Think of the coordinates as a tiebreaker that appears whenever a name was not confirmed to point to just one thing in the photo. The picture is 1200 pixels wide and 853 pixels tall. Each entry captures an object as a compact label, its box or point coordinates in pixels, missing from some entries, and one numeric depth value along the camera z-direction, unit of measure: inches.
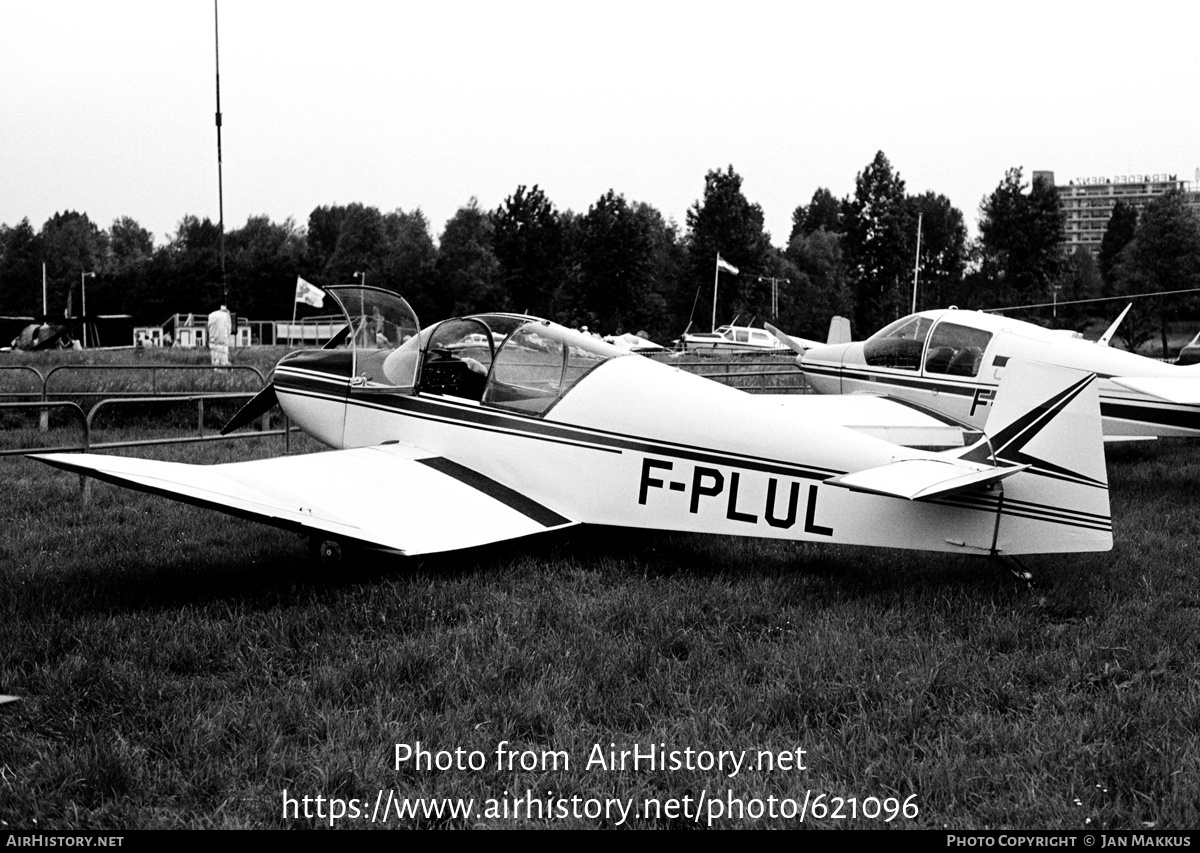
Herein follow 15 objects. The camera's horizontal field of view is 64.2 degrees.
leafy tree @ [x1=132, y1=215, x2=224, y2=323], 2952.8
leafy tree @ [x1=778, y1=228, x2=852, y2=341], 2952.8
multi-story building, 2315.6
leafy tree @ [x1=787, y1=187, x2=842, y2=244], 4724.2
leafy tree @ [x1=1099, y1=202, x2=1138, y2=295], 3737.7
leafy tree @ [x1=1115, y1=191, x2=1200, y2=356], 2089.1
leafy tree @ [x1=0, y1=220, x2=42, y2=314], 3462.1
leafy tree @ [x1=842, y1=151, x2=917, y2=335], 2736.2
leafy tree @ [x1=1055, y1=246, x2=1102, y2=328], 1781.5
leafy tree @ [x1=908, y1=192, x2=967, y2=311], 3555.6
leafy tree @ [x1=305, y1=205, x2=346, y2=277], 4114.9
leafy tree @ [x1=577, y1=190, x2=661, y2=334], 2770.7
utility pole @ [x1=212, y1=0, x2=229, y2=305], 437.7
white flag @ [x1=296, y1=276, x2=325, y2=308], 338.0
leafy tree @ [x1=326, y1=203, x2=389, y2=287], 3228.3
